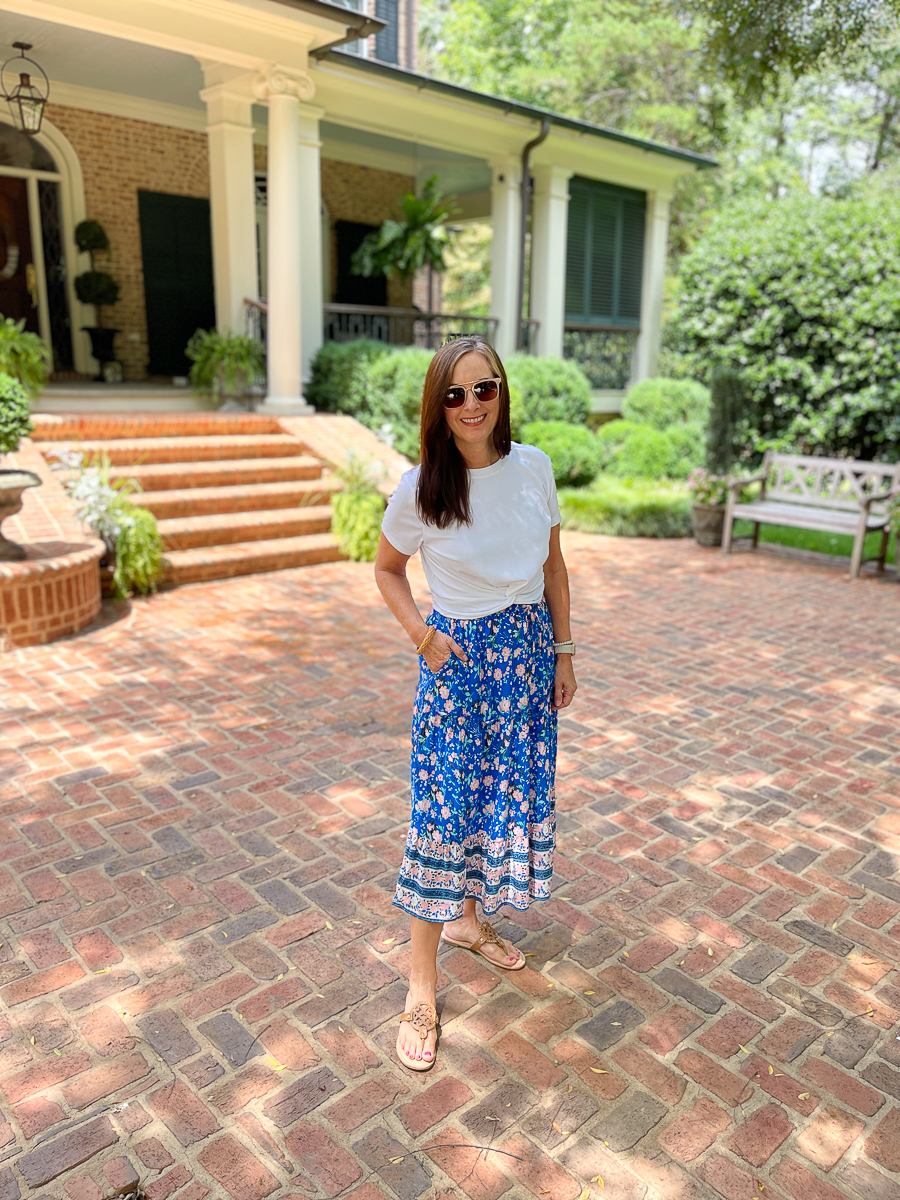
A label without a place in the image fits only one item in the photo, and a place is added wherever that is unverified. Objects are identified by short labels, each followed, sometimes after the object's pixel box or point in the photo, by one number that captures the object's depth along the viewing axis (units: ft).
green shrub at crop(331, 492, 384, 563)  25.16
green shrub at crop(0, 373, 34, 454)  17.57
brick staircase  23.17
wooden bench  25.41
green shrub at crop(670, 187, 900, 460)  32.58
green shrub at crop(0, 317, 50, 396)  26.76
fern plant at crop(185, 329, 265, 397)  30.40
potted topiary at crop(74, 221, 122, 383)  34.78
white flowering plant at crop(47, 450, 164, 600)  20.24
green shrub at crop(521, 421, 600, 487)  33.32
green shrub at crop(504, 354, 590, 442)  35.42
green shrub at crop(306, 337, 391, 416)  32.12
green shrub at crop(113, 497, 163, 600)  20.42
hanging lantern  24.64
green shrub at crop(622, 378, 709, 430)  41.34
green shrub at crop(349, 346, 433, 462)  31.04
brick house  27.61
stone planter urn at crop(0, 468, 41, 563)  17.25
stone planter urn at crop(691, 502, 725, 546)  28.35
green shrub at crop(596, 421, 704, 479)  36.96
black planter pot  35.68
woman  7.11
